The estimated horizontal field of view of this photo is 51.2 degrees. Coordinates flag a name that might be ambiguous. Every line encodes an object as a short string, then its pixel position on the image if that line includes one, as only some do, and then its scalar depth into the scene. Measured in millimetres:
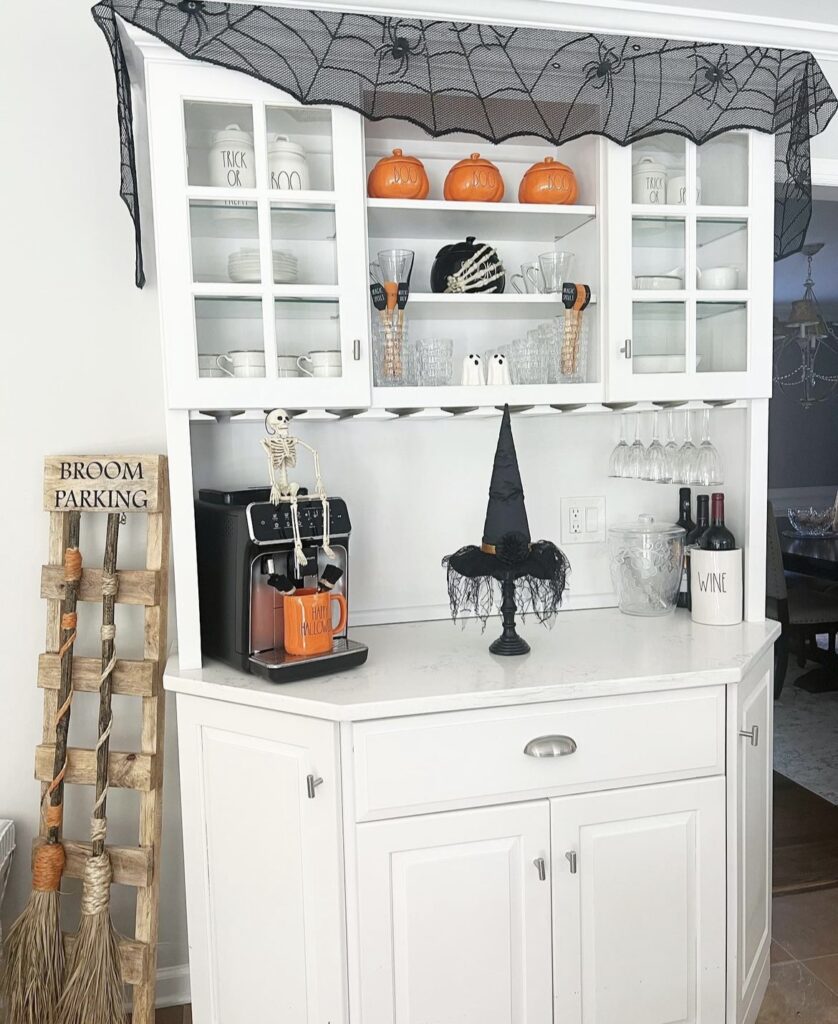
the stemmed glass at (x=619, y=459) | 2322
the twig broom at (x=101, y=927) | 2023
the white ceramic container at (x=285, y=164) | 1892
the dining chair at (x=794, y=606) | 4078
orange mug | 1865
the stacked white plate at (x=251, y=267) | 1892
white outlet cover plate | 2459
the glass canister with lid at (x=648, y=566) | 2295
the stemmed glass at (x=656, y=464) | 2213
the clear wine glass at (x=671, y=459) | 2191
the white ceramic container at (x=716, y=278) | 2137
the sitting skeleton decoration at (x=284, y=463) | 1864
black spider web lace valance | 1780
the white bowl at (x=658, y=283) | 2098
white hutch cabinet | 1768
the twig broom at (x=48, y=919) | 2037
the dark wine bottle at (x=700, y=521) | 2332
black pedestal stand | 1987
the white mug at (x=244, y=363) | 1896
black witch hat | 1960
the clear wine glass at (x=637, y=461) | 2258
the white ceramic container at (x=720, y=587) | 2209
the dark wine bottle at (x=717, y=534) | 2234
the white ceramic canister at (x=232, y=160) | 1864
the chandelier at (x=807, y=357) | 5188
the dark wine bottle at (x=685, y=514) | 2424
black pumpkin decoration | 2100
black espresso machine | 1854
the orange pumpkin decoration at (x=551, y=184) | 2074
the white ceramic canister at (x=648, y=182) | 2084
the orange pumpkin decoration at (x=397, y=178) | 1998
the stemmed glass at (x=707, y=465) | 2135
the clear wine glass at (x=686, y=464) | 2152
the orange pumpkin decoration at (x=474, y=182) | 2064
